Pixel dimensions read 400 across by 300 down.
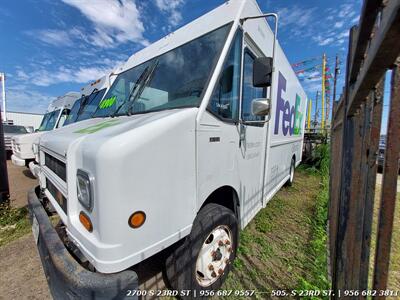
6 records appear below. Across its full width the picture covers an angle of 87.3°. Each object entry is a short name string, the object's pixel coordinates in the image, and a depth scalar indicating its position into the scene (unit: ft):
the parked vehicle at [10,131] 35.70
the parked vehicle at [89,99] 15.02
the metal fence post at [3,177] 12.14
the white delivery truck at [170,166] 3.99
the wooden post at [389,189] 2.56
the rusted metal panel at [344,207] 5.09
